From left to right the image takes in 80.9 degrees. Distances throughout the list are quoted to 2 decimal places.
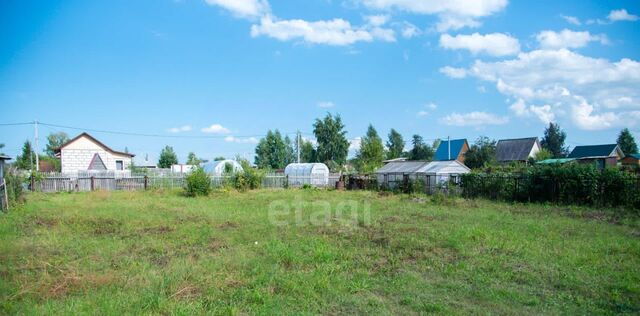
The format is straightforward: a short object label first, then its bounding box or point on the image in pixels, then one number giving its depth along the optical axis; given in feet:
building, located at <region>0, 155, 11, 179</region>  46.91
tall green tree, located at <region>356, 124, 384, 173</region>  139.44
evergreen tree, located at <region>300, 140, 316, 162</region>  168.02
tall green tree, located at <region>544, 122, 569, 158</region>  177.27
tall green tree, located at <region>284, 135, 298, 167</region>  196.92
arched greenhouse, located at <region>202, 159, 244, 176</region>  102.43
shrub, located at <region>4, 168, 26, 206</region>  46.70
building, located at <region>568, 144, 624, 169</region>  129.85
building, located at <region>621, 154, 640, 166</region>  121.72
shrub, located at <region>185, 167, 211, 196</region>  65.82
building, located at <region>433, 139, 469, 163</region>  148.15
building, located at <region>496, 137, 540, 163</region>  147.43
